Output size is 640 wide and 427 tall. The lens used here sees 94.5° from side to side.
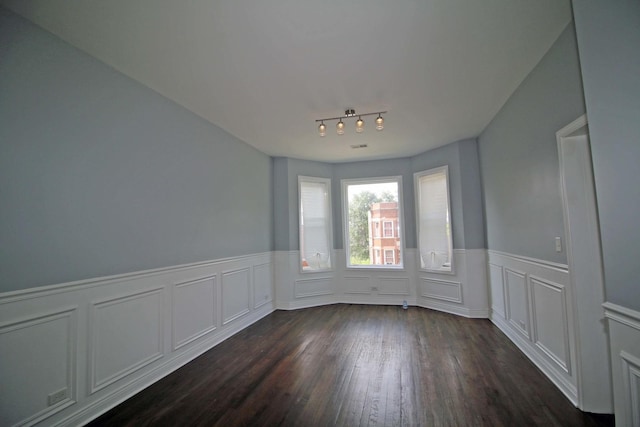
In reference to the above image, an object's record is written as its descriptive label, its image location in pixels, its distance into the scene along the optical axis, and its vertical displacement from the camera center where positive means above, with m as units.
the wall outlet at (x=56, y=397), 1.94 -1.05
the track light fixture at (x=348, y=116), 3.32 +1.31
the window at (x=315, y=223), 5.55 +0.15
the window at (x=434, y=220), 4.93 +0.13
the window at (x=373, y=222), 5.61 +0.14
